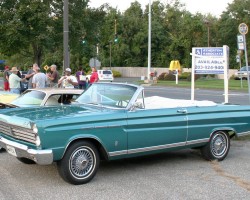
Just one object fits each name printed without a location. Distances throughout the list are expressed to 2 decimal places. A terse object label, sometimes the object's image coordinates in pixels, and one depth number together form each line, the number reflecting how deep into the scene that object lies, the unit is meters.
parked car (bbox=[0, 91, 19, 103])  9.80
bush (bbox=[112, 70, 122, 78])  65.04
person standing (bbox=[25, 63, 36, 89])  13.07
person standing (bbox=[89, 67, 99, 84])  19.11
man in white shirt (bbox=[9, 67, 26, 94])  12.94
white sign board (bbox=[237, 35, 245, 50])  12.68
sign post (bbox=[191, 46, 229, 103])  10.69
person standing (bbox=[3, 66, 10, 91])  16.33
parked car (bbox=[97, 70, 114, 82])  45.65
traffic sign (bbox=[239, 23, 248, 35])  12.72
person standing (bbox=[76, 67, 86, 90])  18.10
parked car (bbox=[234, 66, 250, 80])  48.16
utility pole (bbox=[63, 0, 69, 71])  13.35
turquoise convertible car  5.62
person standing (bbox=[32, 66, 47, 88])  11.99
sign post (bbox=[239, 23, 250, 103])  12.70
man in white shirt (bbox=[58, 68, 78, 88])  13.28
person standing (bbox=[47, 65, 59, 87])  14.09
